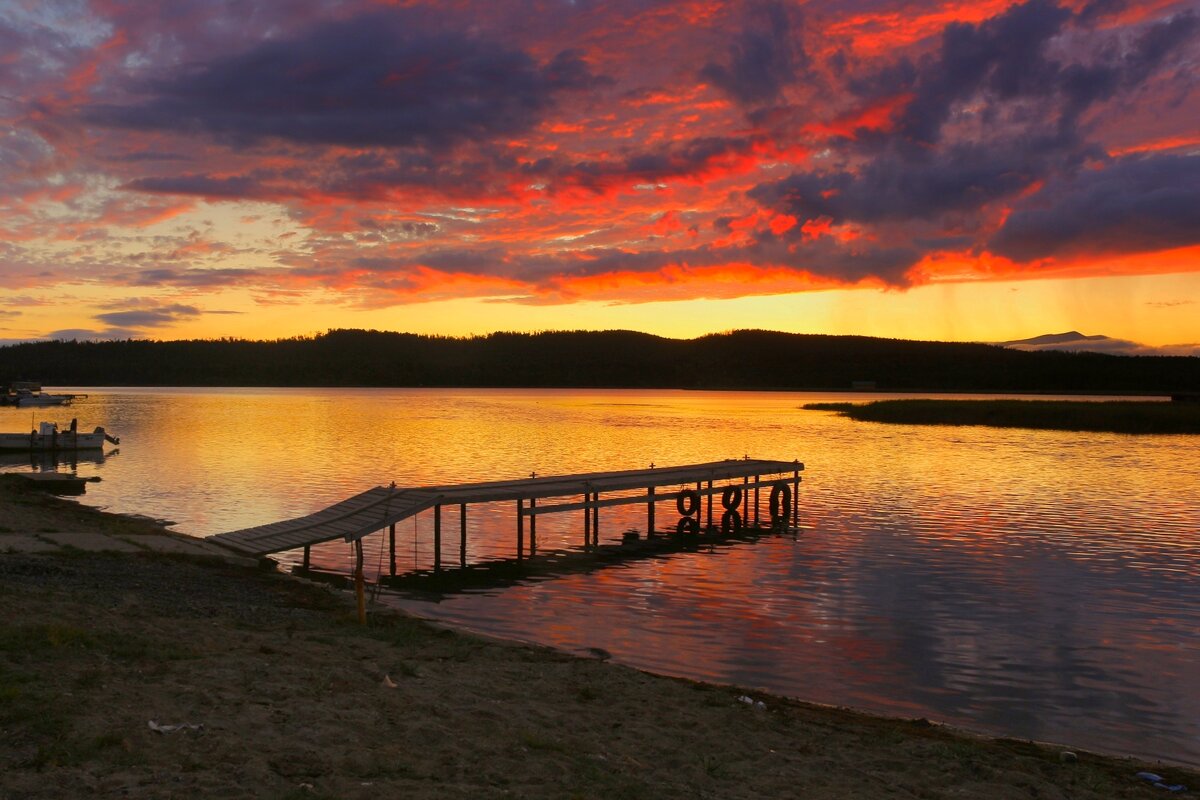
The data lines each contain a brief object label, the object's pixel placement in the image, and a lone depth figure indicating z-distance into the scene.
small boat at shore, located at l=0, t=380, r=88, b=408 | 112.88
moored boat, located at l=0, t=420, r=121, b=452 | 55.09
